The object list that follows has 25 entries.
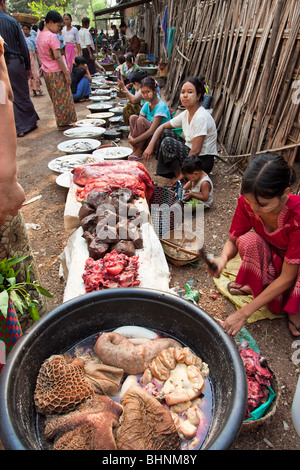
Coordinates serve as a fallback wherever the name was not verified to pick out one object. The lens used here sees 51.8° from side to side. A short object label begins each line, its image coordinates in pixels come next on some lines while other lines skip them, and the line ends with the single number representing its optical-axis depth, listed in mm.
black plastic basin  1154
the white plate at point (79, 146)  5359
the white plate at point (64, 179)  4380
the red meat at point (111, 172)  3477
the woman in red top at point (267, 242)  1917
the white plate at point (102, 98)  9837
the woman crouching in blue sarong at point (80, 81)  9906
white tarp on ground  2260
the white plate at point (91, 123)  7027
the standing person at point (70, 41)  11070
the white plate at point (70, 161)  4744
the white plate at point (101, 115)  7883
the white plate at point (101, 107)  8641
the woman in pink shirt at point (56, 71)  6453
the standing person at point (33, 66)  11448
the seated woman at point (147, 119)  5094
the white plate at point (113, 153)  4910
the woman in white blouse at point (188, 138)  4250
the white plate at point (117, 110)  8641
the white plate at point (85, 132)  6268
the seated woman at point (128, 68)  9234
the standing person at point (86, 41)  12233
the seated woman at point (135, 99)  6242
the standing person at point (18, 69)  5457
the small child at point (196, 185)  3980
